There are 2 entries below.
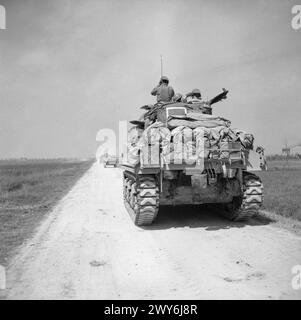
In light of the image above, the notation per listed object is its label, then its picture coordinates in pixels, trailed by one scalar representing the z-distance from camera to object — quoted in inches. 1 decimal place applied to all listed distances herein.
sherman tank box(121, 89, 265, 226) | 337.7
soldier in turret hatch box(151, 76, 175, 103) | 475.8
